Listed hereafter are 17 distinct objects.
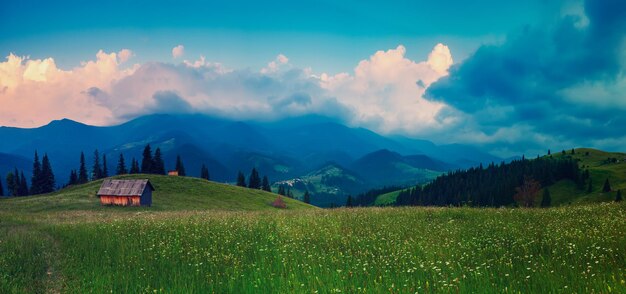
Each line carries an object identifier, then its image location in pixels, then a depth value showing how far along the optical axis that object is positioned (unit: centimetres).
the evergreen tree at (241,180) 13726
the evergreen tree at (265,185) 15102
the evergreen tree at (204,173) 14438
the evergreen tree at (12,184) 12185
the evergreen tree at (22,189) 12202
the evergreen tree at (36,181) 11794
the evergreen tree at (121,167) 12592
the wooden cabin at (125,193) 6450
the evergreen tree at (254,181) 14269
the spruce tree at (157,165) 12119
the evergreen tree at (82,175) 12331
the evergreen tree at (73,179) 12759
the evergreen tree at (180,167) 13016
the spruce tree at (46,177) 11881
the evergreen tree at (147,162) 11894
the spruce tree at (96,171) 12812
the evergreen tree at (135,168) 12120
